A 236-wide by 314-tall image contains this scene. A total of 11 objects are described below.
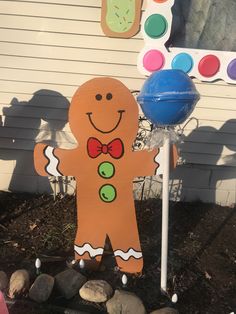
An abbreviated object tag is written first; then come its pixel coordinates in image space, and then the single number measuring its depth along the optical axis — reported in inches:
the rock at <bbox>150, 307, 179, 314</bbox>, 73.5
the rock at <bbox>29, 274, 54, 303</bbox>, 77.0
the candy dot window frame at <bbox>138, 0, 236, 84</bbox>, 98.7
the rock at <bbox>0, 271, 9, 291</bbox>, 78.2
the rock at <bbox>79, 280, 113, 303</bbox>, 76.6
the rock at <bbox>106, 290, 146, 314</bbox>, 74.0
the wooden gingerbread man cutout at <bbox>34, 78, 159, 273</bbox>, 76.6
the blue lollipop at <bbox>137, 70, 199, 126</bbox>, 66.7
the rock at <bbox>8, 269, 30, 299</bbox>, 77.6
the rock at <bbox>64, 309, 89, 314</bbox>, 74.9
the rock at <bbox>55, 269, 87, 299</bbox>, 79.2
